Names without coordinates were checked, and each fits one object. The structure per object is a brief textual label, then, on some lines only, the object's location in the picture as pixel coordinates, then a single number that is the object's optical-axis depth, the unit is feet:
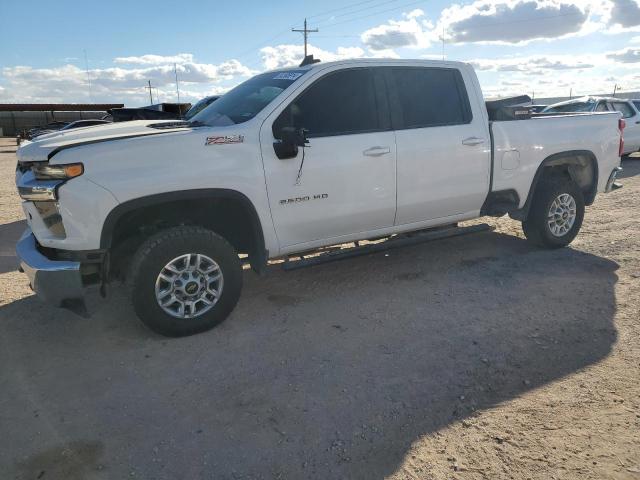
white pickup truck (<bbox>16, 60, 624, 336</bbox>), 11.85
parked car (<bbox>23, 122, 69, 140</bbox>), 64.54
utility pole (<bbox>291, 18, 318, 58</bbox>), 154.55
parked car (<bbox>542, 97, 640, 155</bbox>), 43.11
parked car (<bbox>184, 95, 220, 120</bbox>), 36.98
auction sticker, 14.49
